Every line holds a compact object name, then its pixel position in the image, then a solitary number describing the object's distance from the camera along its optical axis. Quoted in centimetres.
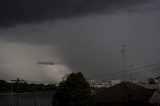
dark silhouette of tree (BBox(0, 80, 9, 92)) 14973
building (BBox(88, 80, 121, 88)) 13310
